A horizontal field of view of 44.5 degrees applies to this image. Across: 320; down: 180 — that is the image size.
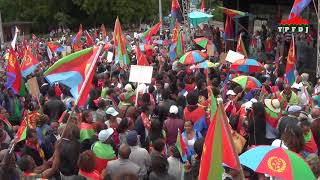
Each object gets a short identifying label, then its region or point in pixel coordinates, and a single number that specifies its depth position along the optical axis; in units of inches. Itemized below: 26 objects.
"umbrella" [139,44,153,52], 550.3
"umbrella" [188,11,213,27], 660.2
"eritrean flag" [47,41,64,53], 595.6
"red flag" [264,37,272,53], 654.4
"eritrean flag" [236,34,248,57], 451.9
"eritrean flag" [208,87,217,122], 204.8
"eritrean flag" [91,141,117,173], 183.4
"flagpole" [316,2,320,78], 387.1
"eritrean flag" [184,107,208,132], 230.6
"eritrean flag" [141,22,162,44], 547.6
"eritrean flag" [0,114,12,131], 244.5
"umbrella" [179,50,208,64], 381.0
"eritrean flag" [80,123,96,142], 208.4
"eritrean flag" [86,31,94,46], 626.9
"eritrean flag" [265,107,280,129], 226.7
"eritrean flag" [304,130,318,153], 193.0
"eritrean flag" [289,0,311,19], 364.6
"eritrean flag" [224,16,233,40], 639.2
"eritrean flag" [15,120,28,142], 202.1
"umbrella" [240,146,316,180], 126.6
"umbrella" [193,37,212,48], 536.1
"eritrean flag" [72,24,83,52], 632.7
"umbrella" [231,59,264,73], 348.4
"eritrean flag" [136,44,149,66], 368.4
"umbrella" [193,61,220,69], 367.4
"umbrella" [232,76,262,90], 284.3
